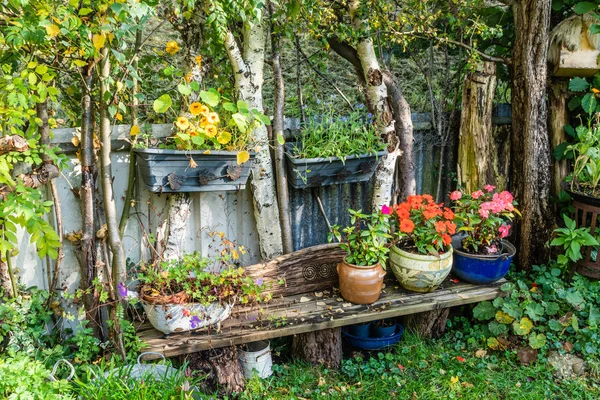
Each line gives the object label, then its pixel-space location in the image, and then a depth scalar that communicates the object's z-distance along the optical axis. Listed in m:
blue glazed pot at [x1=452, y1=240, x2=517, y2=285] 3.23
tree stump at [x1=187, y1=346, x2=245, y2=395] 2.83
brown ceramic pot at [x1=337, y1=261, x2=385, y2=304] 2.94
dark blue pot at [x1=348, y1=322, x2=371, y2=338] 3.39
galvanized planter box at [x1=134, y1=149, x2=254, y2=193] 2.61
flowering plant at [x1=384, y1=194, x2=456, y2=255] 3.03
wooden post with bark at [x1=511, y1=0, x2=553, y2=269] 3.29
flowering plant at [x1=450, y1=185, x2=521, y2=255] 3.16
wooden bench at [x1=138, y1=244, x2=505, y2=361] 2.72
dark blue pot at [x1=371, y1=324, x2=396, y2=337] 3.38
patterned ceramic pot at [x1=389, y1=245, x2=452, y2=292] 3.05
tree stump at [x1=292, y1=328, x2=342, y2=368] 3.15
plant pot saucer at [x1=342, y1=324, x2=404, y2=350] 3.34
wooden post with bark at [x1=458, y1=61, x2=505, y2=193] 3.48
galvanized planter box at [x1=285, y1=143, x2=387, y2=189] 2.99
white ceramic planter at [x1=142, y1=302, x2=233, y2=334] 2.62
